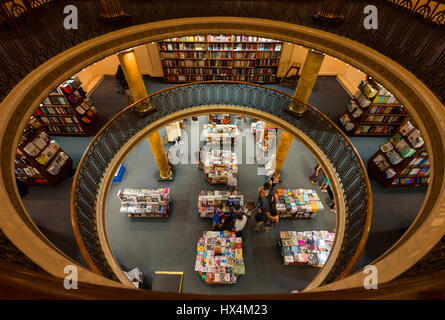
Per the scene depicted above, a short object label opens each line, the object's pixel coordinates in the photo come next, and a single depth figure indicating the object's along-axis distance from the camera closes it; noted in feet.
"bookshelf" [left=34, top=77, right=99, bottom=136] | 27.50
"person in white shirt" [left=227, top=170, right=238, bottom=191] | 28.58
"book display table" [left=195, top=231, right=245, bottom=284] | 22.11
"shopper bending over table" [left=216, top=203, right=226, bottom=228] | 25.26
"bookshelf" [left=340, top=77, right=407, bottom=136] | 27.65
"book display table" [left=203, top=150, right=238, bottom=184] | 30.01
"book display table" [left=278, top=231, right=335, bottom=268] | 23.31
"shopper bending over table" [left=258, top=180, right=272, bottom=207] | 26.14
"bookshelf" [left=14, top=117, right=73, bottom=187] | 22.10
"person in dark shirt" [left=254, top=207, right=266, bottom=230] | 24.77
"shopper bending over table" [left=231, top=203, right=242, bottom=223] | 25.83
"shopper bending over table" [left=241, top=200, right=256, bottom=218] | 24.07
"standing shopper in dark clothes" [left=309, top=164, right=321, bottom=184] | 30.41
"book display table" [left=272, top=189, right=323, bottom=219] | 26.43
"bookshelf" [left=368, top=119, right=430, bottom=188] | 20.54
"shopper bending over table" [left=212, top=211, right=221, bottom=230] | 24.68
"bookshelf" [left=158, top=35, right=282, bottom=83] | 35.45
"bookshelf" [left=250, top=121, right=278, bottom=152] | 34.09
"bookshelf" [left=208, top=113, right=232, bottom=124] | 37.78
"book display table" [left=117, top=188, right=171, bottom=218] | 26.76
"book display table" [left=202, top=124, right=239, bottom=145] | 34.91
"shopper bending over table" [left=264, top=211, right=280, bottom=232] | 24.76
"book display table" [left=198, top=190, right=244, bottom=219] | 26.81
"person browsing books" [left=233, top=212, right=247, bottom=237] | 23.32
